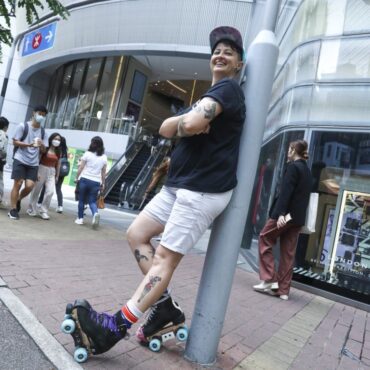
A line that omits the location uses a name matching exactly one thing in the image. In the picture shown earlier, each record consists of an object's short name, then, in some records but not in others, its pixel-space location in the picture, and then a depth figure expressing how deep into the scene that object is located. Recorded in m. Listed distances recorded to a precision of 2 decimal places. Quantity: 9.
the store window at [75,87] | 25.78
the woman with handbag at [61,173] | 8.13
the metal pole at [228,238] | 2.49
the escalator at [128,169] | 15.06
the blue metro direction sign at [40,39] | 12.24
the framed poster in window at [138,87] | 22.81
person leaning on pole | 2.19
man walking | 6.50
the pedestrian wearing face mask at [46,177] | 7.29
